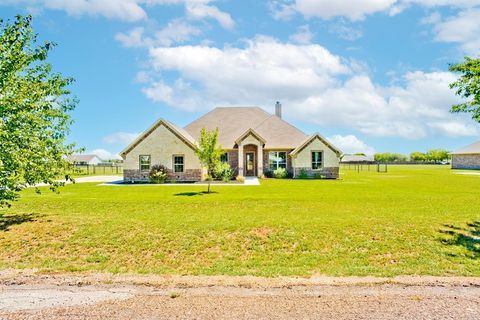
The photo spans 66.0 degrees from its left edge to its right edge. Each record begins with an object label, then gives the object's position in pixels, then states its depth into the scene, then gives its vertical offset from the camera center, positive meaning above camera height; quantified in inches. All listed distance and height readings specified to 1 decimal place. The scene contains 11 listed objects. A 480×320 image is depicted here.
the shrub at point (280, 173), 1408.7 -24.3
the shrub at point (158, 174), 1237.1 -17.1
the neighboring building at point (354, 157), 4580.7 +106.8
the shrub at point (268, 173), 1445.6 -23.9
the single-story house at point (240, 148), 1274.6 +73.0
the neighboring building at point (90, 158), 4675.2 +154.3
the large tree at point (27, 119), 478.3 +72.6
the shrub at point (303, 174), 1392.7 -28.9
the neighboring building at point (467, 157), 2741.1 +47.6
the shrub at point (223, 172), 1133.7 -14.4
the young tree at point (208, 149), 944.3 +49.4
